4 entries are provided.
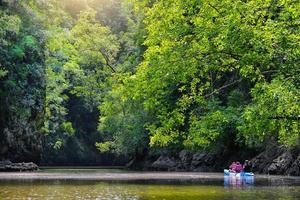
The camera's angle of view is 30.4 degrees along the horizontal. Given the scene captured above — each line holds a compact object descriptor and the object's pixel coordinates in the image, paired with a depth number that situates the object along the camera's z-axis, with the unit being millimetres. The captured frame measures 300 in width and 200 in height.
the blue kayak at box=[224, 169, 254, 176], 38344
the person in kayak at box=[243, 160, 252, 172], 51472
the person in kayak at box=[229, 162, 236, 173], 41269
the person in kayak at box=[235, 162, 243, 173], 41306
